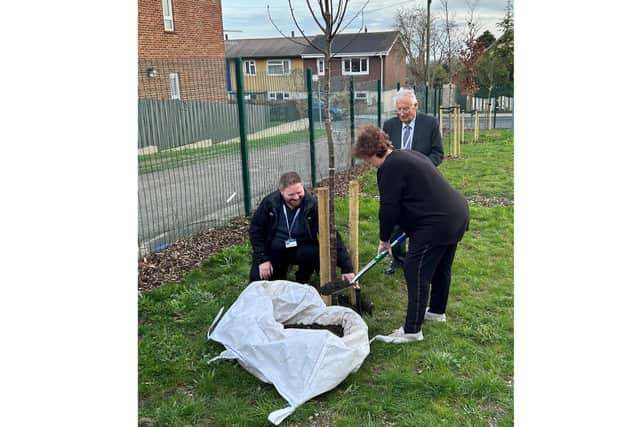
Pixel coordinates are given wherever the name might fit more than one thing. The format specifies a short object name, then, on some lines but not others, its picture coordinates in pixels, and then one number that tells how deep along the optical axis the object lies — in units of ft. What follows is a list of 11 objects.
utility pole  52.00
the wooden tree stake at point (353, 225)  12.59
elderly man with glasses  14.65
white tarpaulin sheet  9.26
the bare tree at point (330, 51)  10.67
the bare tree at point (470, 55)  57.06
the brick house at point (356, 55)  114.93
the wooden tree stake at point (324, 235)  11.76
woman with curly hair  10.15
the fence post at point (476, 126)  52.54
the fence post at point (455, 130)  41.39
